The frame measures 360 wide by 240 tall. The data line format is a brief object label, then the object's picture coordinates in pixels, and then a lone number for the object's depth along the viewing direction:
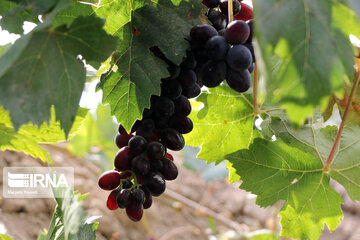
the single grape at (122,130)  0.80
